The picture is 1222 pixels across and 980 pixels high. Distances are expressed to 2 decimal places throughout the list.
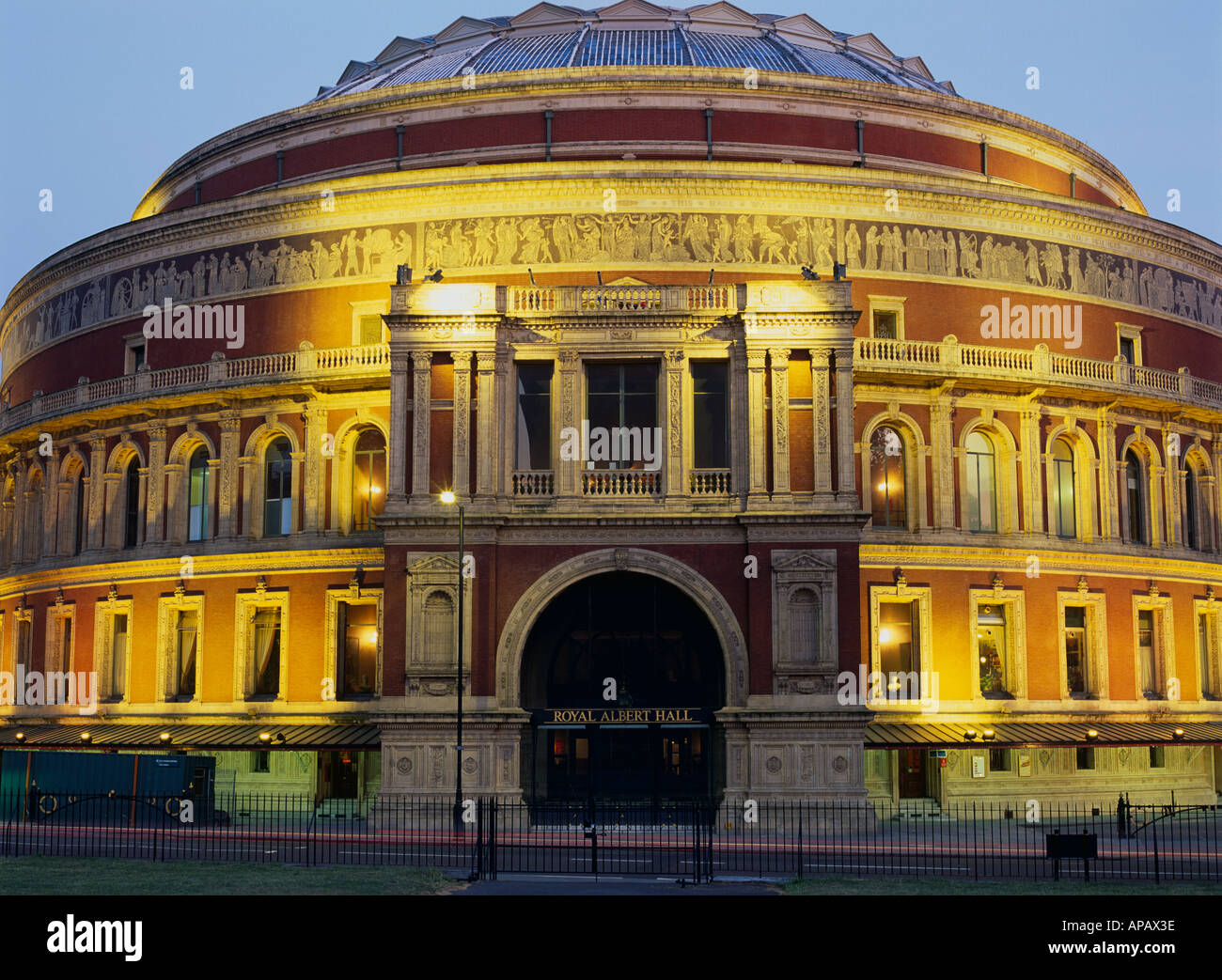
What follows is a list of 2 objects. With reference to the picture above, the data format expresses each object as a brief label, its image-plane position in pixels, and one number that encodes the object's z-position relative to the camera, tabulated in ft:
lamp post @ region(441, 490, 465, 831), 130.52
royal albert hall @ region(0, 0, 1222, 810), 140.56
